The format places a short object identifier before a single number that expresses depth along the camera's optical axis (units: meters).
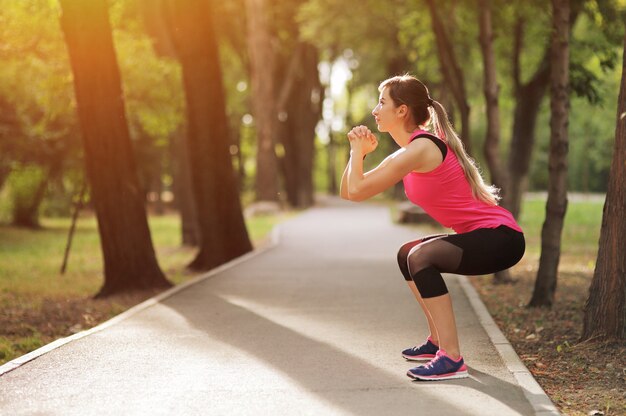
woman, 5.54
